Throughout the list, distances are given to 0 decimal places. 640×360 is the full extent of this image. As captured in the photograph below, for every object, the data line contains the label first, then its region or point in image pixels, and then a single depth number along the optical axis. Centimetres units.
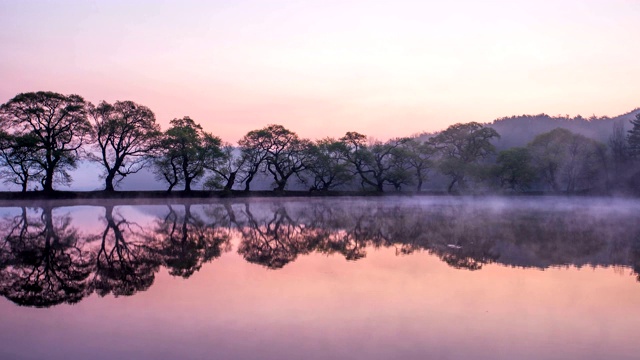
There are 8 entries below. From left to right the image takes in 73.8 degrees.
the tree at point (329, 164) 4984
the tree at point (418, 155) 5484
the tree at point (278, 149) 4675
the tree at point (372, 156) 5338
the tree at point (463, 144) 5709
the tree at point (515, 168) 5406
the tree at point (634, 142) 6288
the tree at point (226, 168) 4197
